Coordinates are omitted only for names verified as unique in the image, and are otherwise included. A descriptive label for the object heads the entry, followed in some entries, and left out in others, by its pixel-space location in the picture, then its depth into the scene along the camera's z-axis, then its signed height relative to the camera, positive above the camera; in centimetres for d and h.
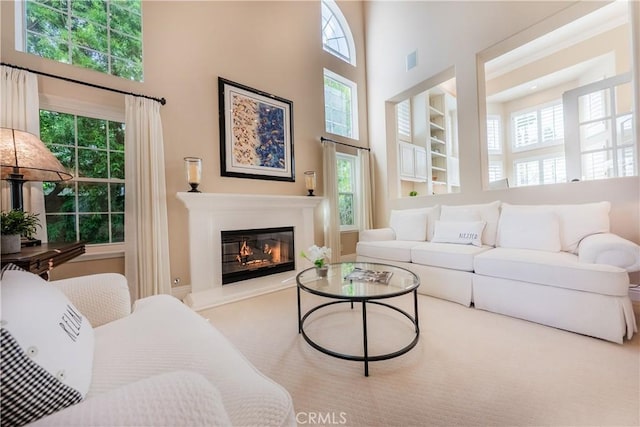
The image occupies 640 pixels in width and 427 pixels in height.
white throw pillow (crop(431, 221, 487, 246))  268 -26
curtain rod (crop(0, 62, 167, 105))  189 +120
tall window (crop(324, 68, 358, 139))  424 +193
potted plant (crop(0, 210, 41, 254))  132 -4
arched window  423 +321
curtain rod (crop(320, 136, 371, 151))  391 +118
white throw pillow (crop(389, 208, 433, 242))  329 -19
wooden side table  123 -19
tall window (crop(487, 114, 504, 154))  575 +174
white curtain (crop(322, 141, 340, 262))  388 +19
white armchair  47 -44
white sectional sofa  165 -45
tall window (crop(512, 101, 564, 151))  500 +172
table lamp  145 +36
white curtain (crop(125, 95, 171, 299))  230 +13
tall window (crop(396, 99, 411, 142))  466 +177
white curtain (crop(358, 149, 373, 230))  430 +31
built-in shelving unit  468 +126
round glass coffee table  147 -52
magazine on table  184 -51
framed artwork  298 +107
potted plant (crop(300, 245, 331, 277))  199 -36
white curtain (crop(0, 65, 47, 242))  182 +84
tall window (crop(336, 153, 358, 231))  436 +38
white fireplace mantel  261 -15
